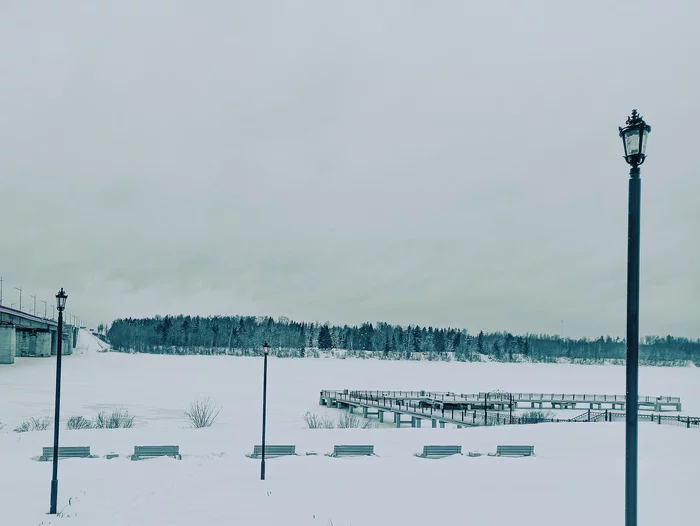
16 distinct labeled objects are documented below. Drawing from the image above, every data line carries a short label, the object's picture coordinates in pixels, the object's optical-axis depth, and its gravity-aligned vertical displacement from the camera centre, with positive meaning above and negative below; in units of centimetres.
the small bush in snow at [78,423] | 4088 -766
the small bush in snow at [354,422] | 4931 -910
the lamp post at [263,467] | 2219 -548
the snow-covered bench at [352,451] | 2791 -613
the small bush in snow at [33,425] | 3819 -750
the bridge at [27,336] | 10319 -660
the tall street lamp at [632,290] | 827 +37
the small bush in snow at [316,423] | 4406 -795
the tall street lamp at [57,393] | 1667 -252
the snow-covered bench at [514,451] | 2836 -607
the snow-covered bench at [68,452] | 2531 -596
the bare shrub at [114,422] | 4125 -766
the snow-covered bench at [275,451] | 2742 -616
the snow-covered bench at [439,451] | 2784 -603
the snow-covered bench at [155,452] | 2641 -605
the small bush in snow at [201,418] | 4156 -753
